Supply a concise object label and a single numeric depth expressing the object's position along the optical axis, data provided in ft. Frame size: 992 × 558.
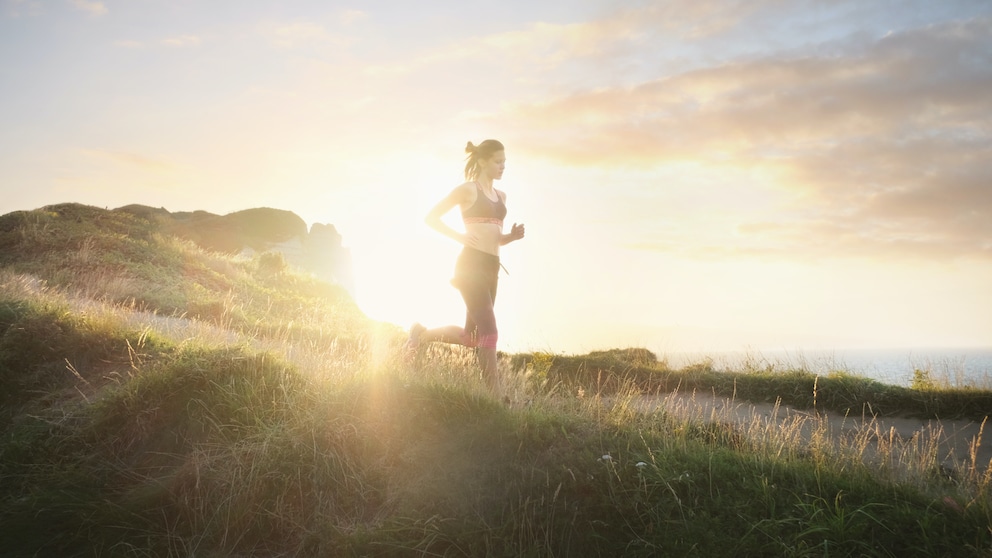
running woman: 21.44
